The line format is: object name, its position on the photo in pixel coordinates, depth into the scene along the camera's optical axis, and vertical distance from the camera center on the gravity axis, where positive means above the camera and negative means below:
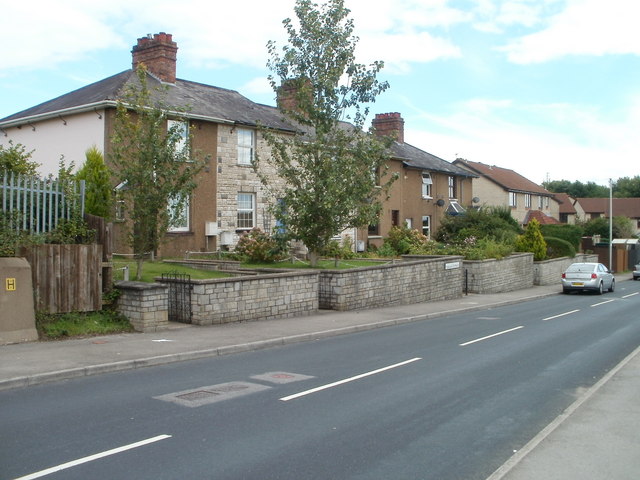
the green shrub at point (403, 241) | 32.72 -0.01
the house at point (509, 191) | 57.81 +4.68
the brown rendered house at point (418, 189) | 37.91 +3.39
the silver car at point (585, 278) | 31.33 -1.90
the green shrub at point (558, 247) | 42.16 -0.44
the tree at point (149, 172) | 15.51 +1.71
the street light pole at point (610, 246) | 47.60 -0.47
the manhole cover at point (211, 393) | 8.21 -2.08
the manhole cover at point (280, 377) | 9.63 -2.12
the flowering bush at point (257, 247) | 23.28 -0.22
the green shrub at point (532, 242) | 37.31 -0.09
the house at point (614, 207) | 91.00 +4.77
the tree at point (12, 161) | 14.36 +1.86
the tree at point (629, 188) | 109.19 +9.17
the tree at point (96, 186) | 18.22 +1.62
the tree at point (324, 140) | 20.12 +3.31
